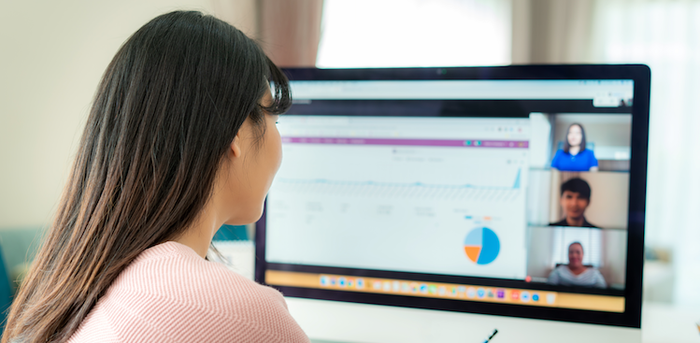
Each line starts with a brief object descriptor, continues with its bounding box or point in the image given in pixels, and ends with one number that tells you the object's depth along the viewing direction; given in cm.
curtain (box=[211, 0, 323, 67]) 147
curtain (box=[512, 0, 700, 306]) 192
